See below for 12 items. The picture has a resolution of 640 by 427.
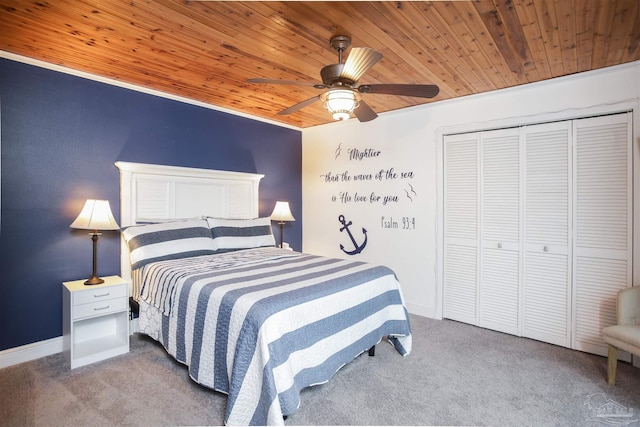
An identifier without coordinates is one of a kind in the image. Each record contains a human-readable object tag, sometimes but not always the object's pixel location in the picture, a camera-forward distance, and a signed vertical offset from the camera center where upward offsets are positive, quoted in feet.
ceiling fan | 6.46 +2.64
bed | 5.49 -1.83
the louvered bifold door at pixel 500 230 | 10.18 -0.53
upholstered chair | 6.86 -2.59
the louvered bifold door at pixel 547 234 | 9.30 -0.58
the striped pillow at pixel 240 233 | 11.00 -0.75
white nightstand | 7.95 -3.01
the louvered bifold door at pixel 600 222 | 8.49 -0.19
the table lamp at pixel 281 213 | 13.65 +0.00
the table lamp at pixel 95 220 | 8.36 -0.22
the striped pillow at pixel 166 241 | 9.22 -0.88
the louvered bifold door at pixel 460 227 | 10.99 -0.46
